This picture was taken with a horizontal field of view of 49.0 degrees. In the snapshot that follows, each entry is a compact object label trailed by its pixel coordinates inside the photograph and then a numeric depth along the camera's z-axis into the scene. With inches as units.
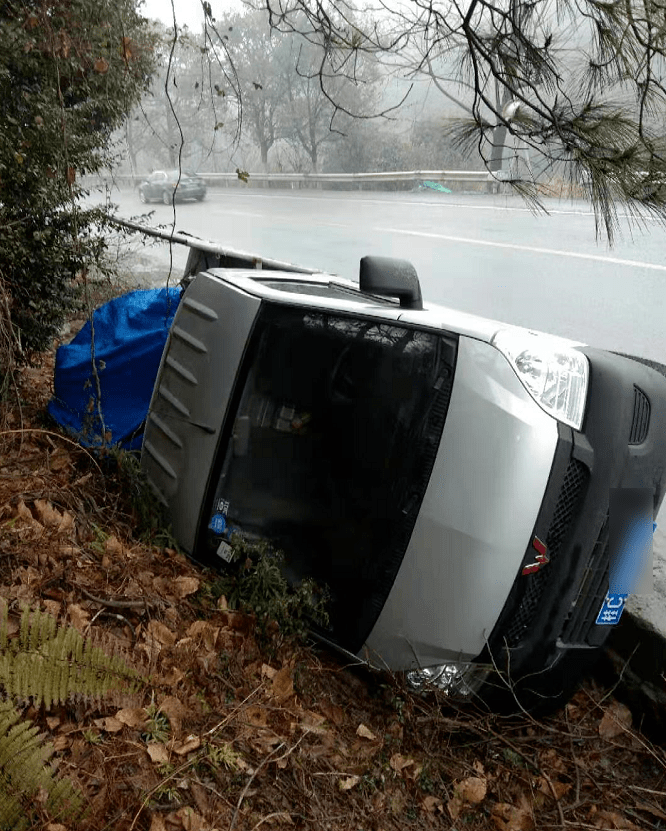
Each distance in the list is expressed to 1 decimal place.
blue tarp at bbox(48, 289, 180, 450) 188.7
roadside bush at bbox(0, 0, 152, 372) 192.7
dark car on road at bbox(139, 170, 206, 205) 990.2
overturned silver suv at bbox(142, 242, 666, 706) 105.7
